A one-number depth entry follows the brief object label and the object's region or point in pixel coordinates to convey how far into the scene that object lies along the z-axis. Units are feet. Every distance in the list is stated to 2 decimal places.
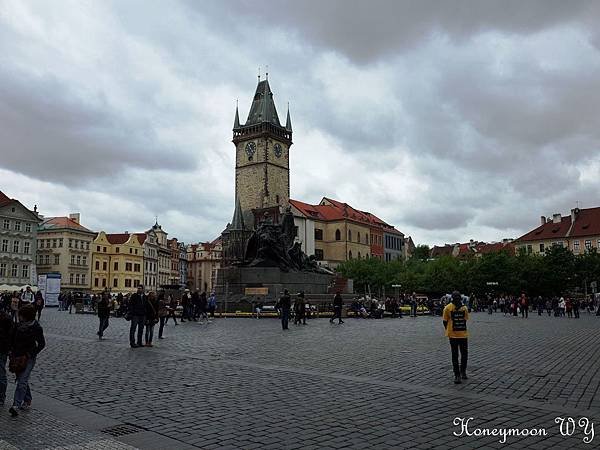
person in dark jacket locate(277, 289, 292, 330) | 76.93
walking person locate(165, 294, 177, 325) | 101.14
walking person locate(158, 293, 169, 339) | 64.80
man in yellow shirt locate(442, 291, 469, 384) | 34.81
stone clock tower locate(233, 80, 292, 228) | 329.52
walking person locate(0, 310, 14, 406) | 27.50
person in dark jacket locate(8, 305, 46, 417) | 26.32
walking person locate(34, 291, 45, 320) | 87.17
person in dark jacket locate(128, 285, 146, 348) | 55.25
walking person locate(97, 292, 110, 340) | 65.16
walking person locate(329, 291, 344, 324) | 93.25
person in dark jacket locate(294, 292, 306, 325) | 89.71
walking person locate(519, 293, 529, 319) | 141.89
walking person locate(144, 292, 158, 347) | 56.59
